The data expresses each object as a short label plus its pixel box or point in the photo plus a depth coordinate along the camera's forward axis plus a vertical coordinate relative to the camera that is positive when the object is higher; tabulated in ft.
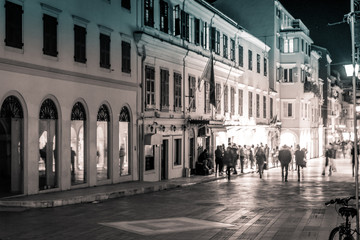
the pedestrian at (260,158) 114.42 -3.53
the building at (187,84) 98.27 +10.53
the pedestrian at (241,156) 128.25 -3.62
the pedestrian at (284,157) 104.94 -3.08
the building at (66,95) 64.95 +5.48
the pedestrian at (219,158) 118.62 -3.71
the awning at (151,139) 96.12 +0.09
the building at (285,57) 186.29 +27.02
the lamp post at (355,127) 33.24 +0.65
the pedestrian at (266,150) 148.60 -2.68
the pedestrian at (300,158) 107.45 -3.35
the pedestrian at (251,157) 143.99 -4.19
